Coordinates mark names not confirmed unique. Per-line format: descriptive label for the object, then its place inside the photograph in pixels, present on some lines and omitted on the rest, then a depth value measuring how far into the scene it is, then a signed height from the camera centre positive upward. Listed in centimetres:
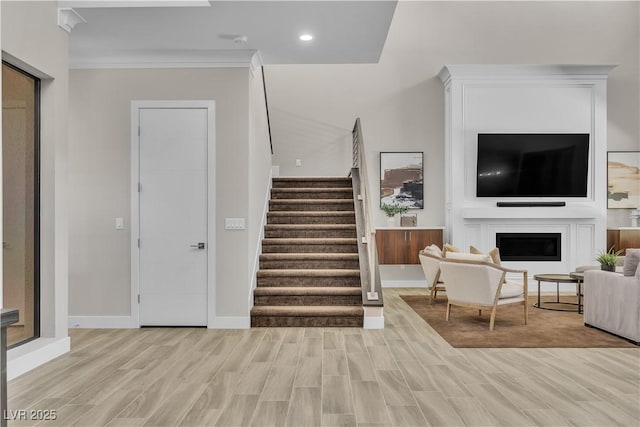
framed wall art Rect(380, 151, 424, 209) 886 +55
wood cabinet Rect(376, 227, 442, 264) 835 -59
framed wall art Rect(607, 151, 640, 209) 864 +48
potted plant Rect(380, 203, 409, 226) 870 -2
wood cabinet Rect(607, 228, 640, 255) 811 -48
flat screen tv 826 +83
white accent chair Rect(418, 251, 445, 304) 670 -86
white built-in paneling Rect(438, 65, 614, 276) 821 +141
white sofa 457 -95
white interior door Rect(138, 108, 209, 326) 546 +1
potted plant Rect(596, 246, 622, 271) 511 -56
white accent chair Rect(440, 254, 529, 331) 520 -87
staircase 545 -70
